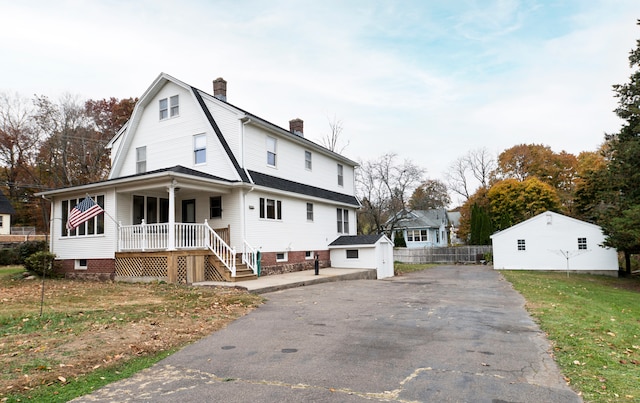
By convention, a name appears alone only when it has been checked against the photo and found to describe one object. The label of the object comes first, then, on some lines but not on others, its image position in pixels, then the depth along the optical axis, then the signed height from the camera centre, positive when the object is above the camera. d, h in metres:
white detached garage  27.30 -1.07
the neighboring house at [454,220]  72.81 +2.50
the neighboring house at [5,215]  39.88 +3.03
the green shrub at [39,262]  16.78 -0.71
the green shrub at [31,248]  18.58 -0.14
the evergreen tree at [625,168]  22.02 +3.39
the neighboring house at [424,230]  51.00 +0.59
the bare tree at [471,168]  56.69 +9.29
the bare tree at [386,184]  39.19 +5.08
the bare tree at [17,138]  37.81 +10.13
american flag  13.48 +1.06
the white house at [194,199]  14.94 +1.84
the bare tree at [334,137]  40.50 +10.06
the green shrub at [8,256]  26.56 -0.69
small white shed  21.77 -0.91
